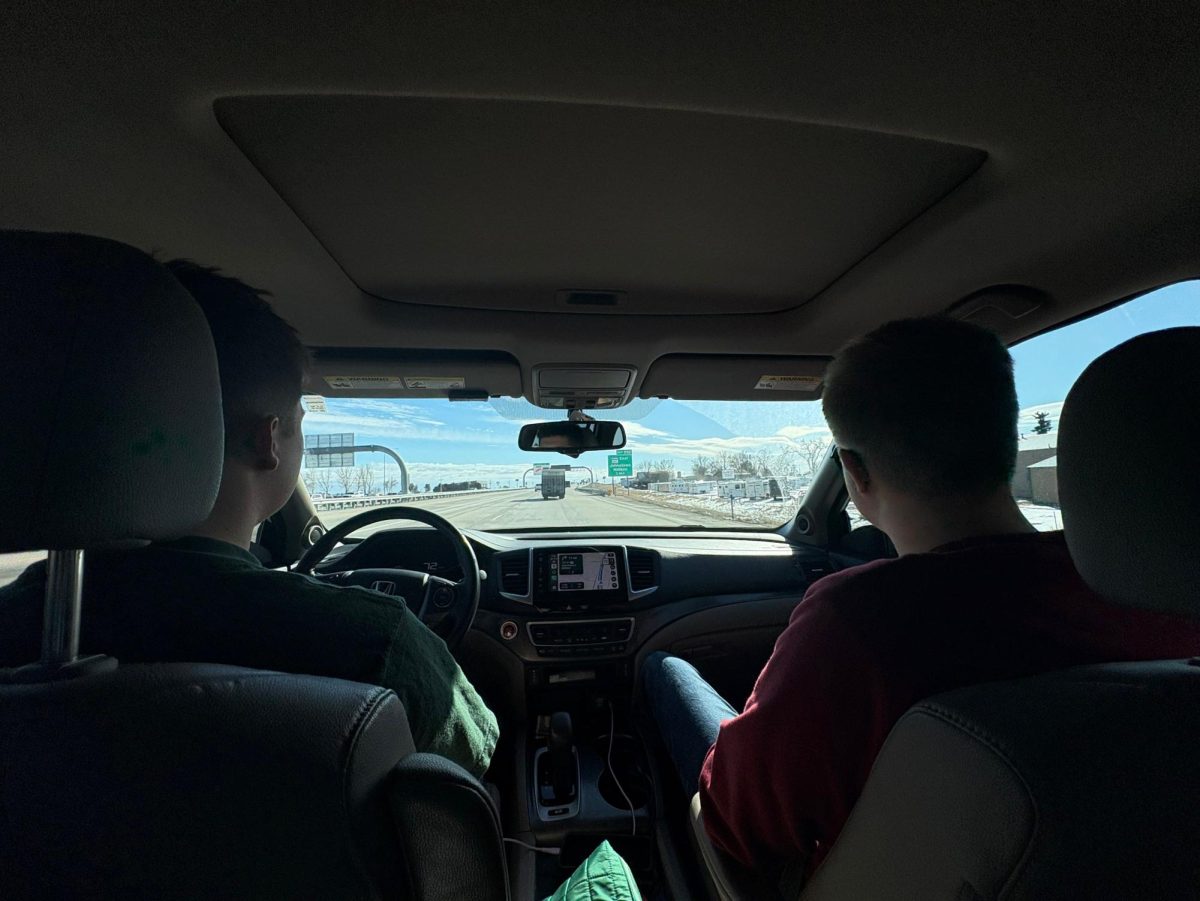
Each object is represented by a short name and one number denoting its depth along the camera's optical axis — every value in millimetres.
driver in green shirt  481
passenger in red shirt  563
